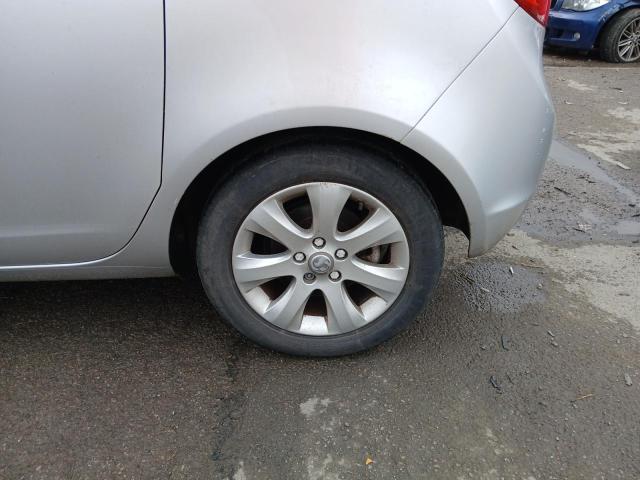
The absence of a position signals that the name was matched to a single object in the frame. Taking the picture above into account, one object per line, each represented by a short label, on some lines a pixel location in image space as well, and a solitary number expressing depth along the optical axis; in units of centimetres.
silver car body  171
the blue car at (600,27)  705
